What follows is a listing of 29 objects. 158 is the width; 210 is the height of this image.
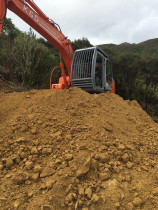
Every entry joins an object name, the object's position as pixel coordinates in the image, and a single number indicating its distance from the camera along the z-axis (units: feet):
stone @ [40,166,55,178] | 6.08
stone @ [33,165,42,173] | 6.25
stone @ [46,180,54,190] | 5.58
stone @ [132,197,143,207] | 5.33
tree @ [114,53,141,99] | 42.29
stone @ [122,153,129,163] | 7.07
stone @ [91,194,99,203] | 5.37
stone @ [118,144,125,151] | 7.47
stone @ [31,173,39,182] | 5.95
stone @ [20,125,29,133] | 8.30
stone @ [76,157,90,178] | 6.02
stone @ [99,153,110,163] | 6.73
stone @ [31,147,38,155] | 7.07
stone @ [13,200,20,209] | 5.02
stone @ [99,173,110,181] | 6.15
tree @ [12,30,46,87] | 31.37
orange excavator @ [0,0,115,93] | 14.71
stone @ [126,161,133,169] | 6.86
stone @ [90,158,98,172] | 6.43
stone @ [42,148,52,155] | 7.11
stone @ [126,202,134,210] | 5.25
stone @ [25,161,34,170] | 6.44
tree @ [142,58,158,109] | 41.65
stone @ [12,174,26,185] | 5.82
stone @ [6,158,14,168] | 6.50
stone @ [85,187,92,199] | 5.52
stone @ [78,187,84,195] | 5.53
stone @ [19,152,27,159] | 6.88
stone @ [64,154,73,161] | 6.66
